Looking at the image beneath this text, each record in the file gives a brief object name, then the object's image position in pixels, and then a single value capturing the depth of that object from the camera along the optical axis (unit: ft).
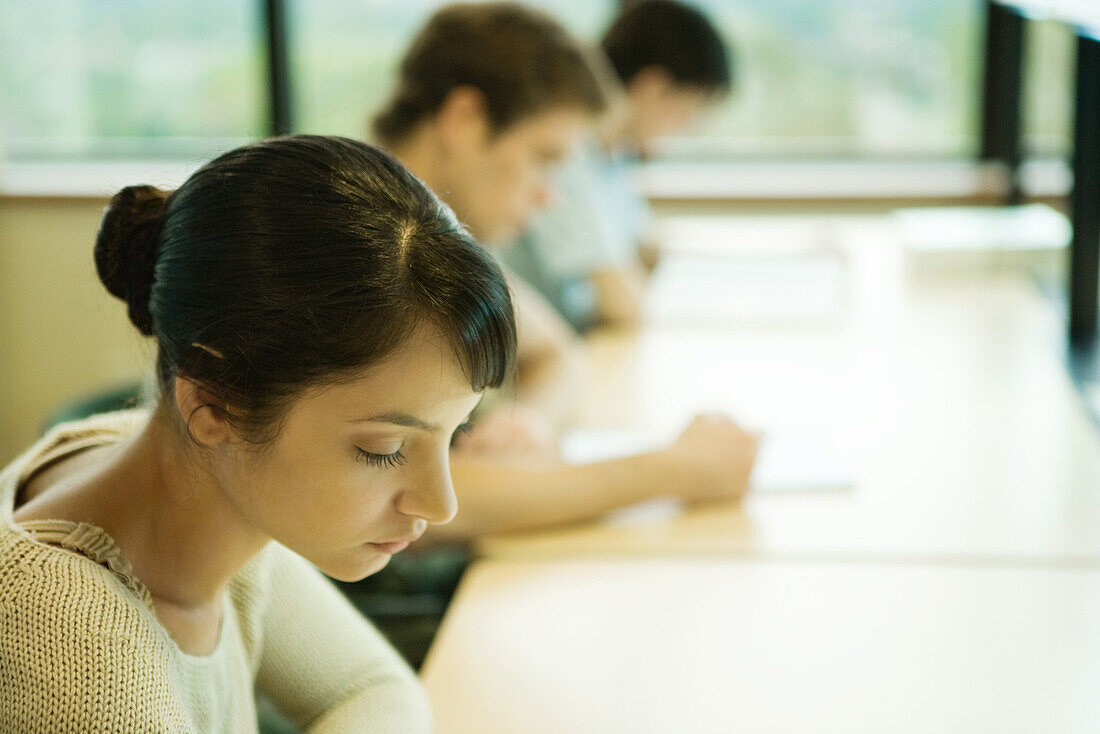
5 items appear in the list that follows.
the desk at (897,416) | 4.19
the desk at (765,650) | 3.09
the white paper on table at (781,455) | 4.70
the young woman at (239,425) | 2.29
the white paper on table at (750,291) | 7.67
